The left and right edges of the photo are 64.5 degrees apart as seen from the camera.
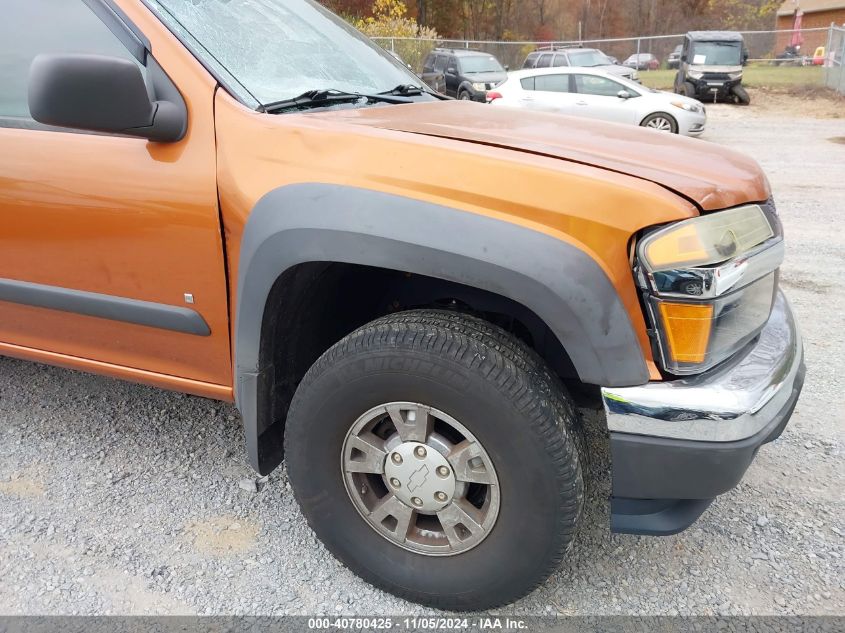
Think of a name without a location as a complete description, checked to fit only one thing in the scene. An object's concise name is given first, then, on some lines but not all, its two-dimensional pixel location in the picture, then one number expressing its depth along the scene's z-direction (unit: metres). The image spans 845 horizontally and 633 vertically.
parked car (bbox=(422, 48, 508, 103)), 17.00
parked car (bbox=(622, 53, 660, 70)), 32.84
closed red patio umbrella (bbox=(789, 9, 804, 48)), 36.28
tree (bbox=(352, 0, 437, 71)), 21.98
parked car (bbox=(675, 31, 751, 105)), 19.77
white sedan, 12.32
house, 37.22
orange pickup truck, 1.66
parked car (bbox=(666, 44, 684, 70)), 31.44
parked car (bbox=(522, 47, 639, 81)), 17.86
